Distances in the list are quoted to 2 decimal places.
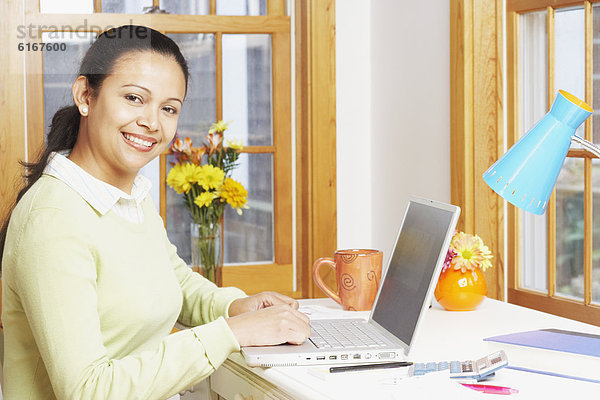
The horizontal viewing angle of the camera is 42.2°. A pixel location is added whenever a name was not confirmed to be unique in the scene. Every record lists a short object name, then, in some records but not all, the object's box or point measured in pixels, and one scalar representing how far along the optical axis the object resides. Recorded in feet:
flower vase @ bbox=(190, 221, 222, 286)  8.29
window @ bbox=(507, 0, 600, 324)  6.62
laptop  4.50
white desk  3.97
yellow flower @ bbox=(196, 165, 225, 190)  8.23
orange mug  5.98
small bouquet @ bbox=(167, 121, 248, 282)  8.25
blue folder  4.30
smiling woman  4.14
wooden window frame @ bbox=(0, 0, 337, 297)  8.60
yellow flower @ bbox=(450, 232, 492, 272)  5.97
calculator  4.14
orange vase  5.88
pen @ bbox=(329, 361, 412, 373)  4.32
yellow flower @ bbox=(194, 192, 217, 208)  8.21
